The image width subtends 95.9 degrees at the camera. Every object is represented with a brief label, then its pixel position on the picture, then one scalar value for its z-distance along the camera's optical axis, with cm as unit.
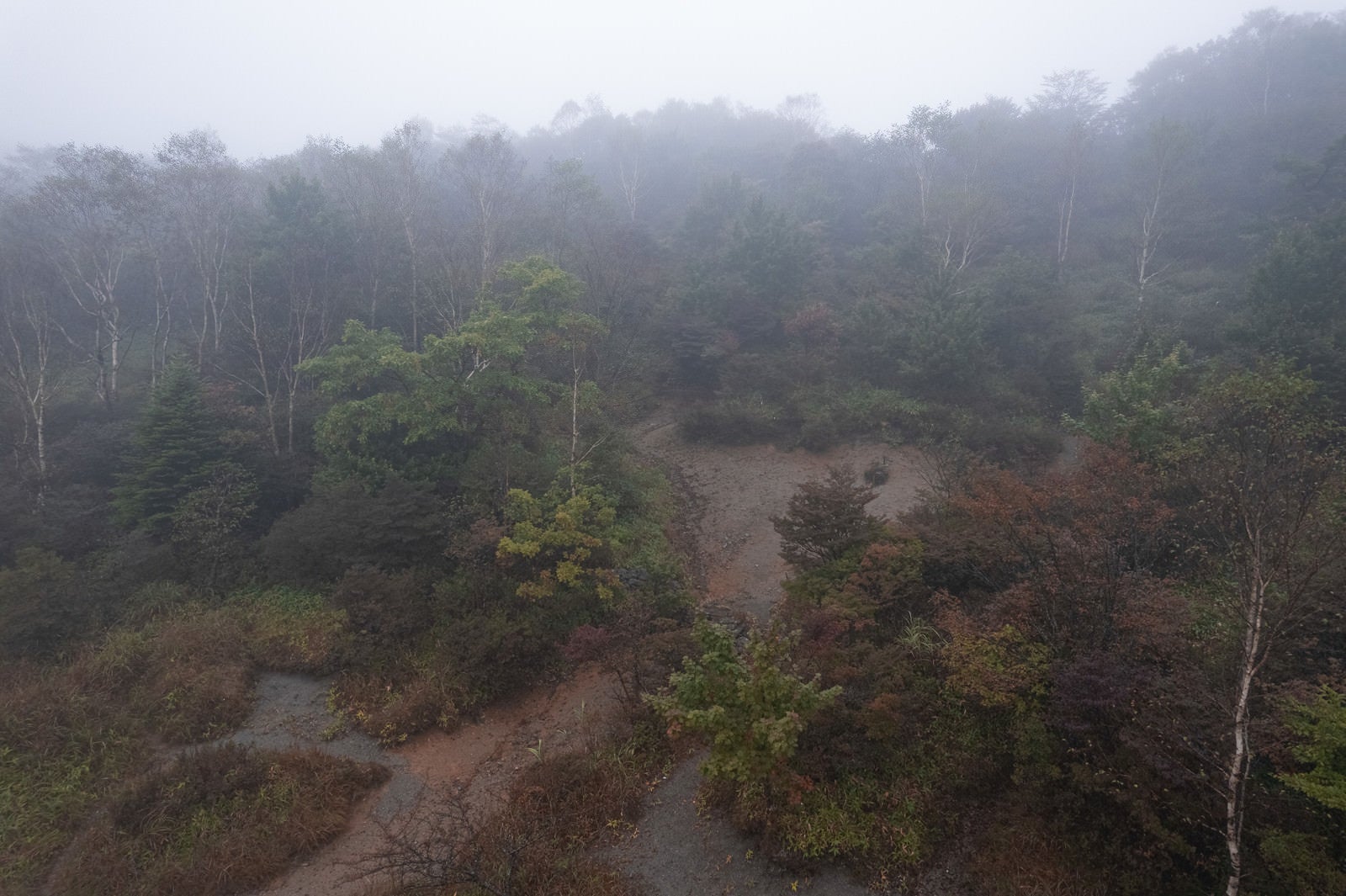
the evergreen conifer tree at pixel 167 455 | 1420
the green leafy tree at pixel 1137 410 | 1256
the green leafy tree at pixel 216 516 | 1363
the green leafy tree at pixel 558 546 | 1166
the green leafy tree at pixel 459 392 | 1511
